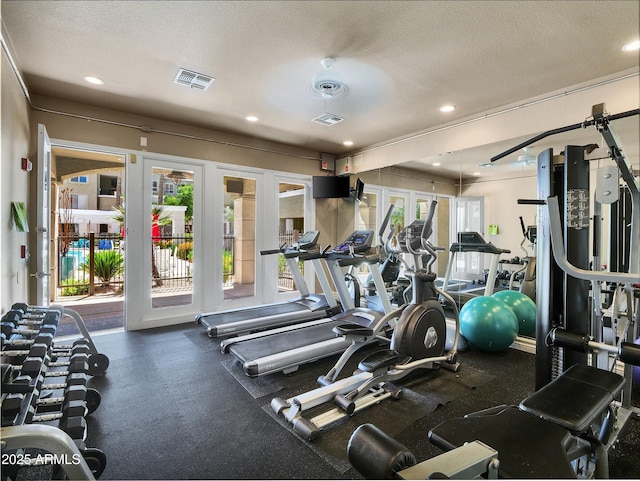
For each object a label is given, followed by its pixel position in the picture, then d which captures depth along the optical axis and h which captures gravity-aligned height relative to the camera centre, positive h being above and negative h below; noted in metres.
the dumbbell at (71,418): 1.46 -0.86
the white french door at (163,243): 4.17 -0.09
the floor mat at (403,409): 1.88 -1.22
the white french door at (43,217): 2.84 +0.18
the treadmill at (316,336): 2.84 -1.05
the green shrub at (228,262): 5.42 -0.44
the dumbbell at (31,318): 2.00 -0.55
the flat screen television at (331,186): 5.73 +0.91
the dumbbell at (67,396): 1.63 -0.82
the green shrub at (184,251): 5.26 -0.24
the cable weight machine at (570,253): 2.01 -0.10
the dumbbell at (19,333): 1.73 -0.57
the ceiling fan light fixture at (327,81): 2.80 +1.42
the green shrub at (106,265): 6.30 -0.56
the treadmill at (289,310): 3.84 -0.99
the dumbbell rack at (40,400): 1.23 -0.78
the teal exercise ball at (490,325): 3.23 -0.89
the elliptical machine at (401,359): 2.15 -0.97
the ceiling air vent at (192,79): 3.02 +1.53
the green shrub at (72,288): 6.20 -1.02
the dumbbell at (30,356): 1.54 -0.61
